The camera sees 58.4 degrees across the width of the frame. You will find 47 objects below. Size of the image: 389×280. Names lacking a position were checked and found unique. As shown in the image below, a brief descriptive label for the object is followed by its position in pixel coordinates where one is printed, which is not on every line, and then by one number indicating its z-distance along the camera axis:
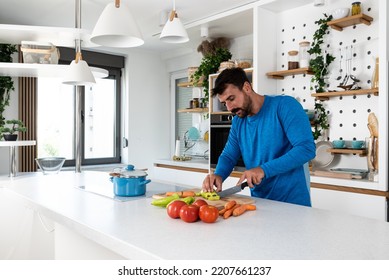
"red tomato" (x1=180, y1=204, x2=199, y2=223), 1.36
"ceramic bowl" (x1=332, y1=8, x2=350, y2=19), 3.06
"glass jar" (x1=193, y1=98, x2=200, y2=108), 4.78
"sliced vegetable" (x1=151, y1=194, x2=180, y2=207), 1.63
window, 4.62
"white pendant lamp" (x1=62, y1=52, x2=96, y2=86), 2.46
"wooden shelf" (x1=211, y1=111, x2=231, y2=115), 3.98
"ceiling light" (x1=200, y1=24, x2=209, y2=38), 4.09
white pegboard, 3.09
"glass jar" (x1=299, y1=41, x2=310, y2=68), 3.37
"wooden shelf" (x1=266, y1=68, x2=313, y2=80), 3.35
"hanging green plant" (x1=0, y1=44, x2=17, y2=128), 3.87
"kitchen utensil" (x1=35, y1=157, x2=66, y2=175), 2.84
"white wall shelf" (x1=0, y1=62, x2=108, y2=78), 2.81
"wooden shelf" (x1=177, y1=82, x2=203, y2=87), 4.50
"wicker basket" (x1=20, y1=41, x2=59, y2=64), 2.84
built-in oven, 4.01
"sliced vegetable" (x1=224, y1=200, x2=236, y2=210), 1.49
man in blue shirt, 1.87
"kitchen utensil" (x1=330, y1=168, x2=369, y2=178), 2.93
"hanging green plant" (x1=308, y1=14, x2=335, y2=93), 3.28
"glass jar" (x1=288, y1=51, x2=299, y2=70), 3.46
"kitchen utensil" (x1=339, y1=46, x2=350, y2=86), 3.16
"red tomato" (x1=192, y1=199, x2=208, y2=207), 1.44
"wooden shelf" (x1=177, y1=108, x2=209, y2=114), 4.61
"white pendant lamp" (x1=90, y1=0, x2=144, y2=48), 1.81
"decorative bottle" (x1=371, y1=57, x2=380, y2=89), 2.88
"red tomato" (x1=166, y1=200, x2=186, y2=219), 1.42
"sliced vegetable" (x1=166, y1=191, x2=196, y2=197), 1.75
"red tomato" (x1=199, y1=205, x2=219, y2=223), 1.34
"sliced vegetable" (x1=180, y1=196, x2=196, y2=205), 1.55
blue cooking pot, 1.87
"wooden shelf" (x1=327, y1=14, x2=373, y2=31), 2.95
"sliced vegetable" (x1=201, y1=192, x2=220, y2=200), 1.72
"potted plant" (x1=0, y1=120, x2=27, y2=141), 3.01
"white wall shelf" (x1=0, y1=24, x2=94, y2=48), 2.74
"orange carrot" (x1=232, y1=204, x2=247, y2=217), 1.48
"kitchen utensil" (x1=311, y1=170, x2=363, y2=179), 2.90
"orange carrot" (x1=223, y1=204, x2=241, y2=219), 1.44
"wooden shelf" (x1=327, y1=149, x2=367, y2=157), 2.97
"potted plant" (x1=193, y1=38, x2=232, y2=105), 4.29
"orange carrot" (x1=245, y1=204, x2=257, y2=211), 1.57
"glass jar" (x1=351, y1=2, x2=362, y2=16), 3.01
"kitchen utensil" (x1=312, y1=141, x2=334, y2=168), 3.31
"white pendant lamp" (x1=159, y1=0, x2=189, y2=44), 2.42
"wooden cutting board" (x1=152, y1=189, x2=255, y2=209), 1.65
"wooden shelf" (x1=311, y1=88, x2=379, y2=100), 2.88
